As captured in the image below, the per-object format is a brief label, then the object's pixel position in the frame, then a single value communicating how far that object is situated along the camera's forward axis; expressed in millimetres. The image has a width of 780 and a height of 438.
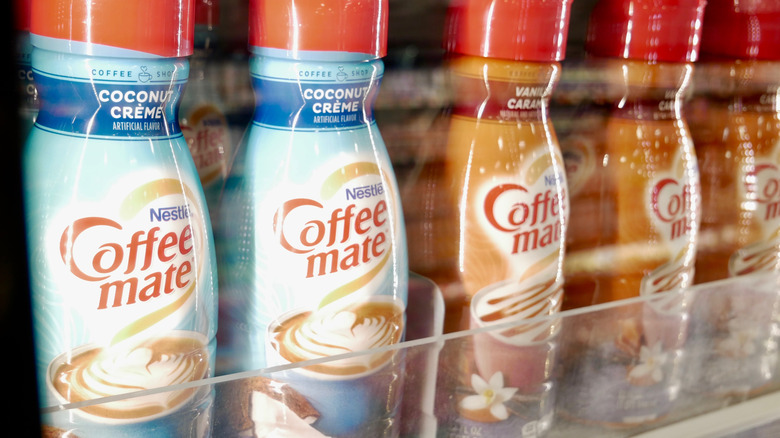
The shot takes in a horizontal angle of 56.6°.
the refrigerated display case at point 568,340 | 703
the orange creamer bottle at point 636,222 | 796
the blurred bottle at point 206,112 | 765
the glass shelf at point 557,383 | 605
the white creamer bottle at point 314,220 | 621
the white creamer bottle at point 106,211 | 536
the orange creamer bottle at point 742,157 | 905
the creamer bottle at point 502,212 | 717
